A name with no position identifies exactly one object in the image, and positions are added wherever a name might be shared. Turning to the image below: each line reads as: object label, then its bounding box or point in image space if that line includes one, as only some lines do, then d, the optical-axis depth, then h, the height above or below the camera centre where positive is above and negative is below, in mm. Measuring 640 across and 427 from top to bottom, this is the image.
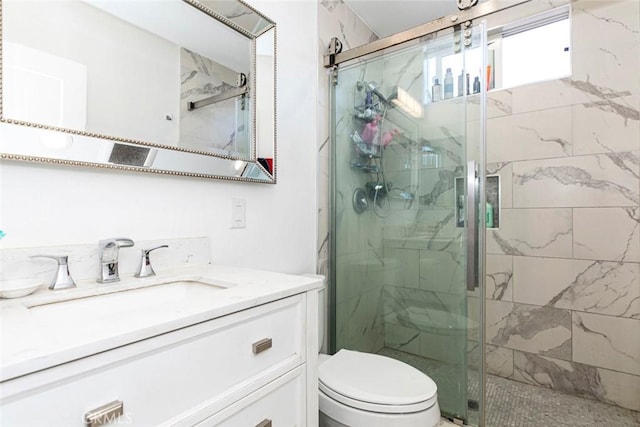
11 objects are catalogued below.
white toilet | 1138 -628
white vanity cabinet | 479 -293
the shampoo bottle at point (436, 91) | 1733 +653
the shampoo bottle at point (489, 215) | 2306 +18
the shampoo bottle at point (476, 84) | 1600 +635
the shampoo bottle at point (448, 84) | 1687 +671
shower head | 1989 +785
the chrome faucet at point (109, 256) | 951 -113
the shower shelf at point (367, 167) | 2061 +311
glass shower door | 1626 +51
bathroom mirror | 875 +431
